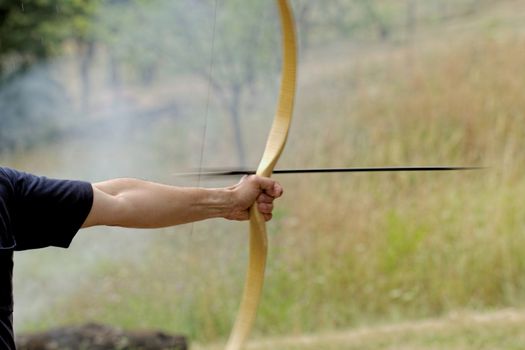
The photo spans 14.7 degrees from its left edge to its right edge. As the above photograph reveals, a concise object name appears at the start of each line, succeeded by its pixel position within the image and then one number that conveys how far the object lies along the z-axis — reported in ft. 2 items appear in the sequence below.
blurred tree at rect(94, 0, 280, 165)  50.69
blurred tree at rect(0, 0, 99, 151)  55.81
